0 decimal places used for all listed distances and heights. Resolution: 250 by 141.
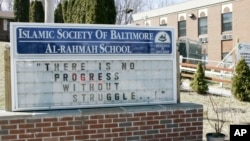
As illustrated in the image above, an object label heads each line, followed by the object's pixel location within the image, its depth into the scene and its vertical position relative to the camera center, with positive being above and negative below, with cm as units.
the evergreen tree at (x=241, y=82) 1124 -54
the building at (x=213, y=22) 2530 +363
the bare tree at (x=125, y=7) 6347 +1184
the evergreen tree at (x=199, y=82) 1267 -60
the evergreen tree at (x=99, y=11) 1170 +191
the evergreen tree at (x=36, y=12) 3155 +510
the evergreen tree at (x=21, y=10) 3881 +652
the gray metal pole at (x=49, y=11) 999 +166
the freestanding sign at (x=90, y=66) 511 +2
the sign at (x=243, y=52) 1380 +56
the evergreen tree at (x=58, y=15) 2990 +459
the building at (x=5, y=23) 4241 +580
